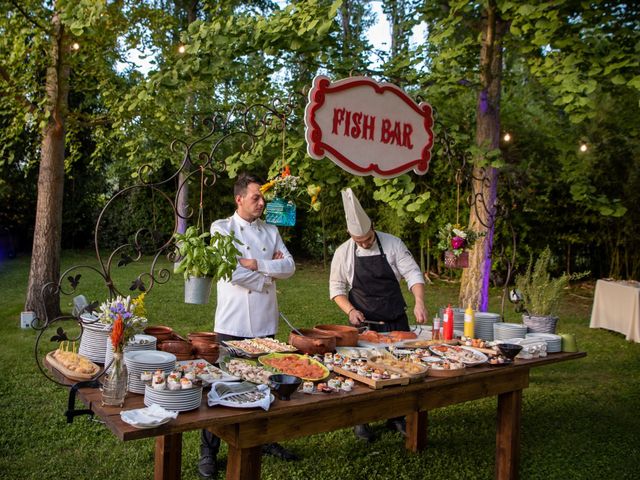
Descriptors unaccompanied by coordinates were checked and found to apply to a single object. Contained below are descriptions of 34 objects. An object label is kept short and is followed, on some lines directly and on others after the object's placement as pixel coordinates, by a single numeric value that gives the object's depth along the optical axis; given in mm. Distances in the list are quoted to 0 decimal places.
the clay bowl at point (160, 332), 2680
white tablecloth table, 7547
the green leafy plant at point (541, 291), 3707
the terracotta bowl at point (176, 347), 2582
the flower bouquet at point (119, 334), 2029
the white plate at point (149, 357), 2180
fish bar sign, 3014
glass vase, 2027
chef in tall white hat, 3992
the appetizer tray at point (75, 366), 2260
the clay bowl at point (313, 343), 2900
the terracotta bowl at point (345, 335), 3139
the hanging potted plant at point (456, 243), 3902
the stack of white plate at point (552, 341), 3438
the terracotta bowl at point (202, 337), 2709
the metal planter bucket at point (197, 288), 2600
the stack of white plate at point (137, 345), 2234
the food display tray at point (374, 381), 2434
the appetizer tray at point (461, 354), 2906
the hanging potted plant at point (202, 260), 2531
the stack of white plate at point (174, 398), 1983
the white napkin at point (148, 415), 1834
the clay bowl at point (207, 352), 2639
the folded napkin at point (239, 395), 2082
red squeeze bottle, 3502
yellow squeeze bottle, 3574
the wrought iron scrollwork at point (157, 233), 2314
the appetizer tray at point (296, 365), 2479
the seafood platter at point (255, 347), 2818
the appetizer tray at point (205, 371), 2287
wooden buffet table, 2010
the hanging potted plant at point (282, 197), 2939
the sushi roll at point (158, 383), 1987
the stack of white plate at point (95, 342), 2432
